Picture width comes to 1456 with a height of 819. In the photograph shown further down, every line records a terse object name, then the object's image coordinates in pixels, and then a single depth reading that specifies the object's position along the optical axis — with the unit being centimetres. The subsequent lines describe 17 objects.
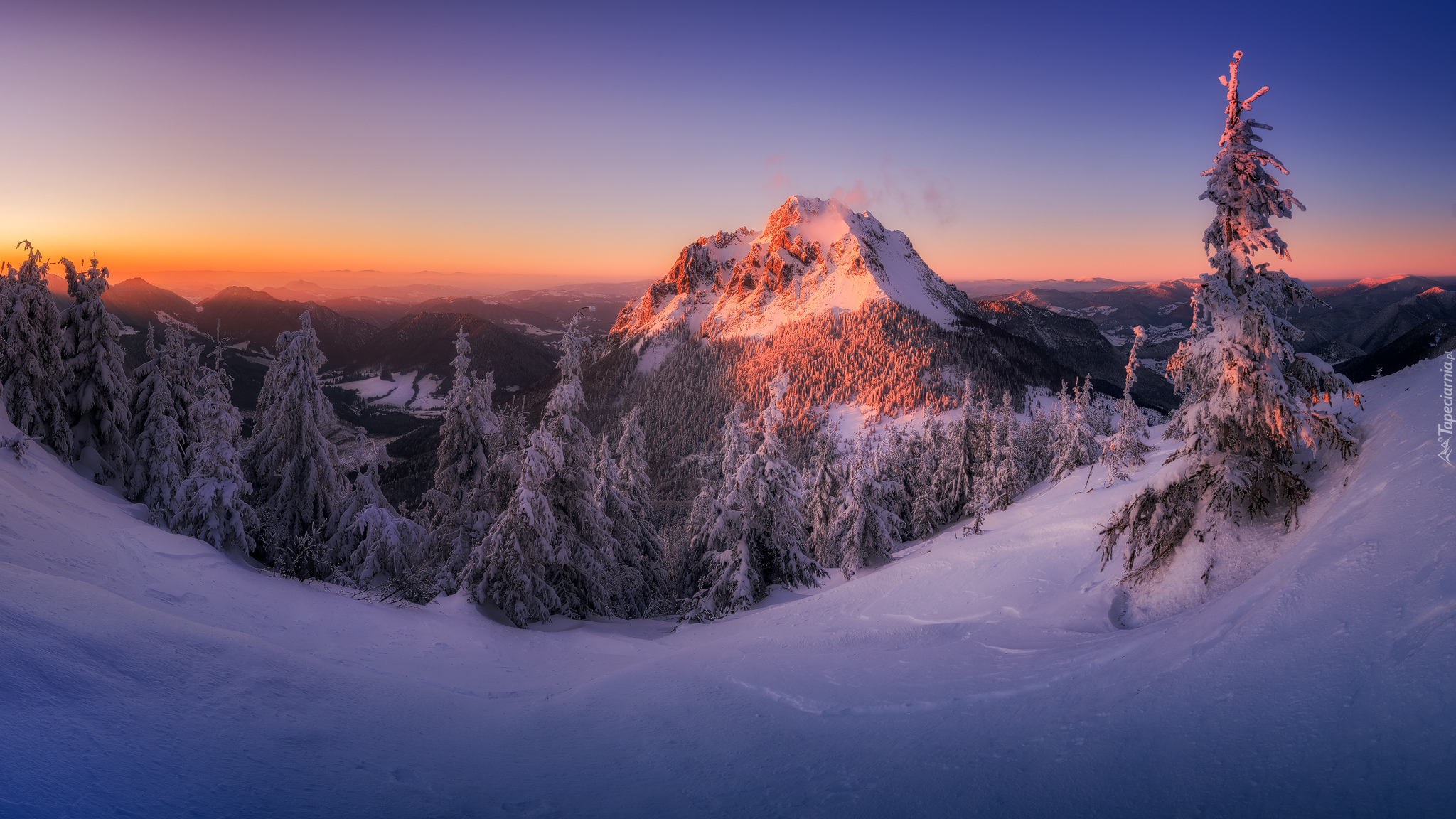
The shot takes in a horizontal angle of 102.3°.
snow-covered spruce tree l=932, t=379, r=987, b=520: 4203
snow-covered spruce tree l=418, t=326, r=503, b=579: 2277
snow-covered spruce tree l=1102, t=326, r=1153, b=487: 2002
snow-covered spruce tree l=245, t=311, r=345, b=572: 2053
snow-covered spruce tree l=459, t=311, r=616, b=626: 1727
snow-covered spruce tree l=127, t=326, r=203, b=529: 1892
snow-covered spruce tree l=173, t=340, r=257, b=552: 1488
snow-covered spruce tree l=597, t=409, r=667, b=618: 2436
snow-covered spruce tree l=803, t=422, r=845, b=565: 3006
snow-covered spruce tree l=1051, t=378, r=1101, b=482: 3559
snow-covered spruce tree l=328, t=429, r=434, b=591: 1939
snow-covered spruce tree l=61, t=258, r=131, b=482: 2039
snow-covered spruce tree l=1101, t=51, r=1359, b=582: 822
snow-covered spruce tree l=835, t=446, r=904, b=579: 2659
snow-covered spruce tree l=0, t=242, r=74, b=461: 1831
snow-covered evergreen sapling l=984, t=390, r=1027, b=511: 3478
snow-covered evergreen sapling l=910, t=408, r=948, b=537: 4109
